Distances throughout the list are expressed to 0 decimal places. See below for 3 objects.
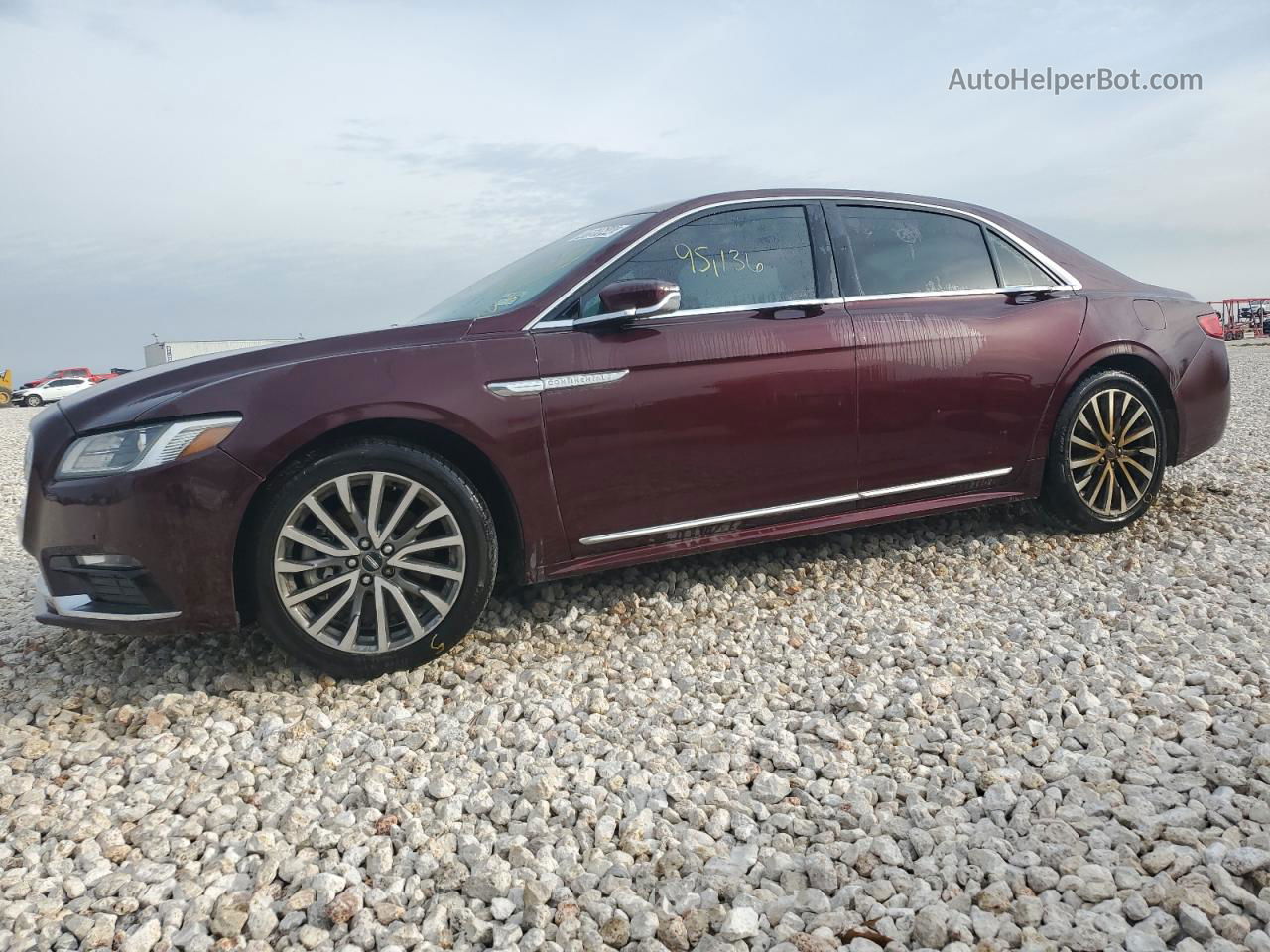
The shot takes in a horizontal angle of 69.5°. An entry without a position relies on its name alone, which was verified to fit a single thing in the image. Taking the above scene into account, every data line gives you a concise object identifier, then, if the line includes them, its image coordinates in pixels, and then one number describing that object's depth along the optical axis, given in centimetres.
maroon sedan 295
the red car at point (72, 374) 3784
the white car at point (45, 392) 3538
